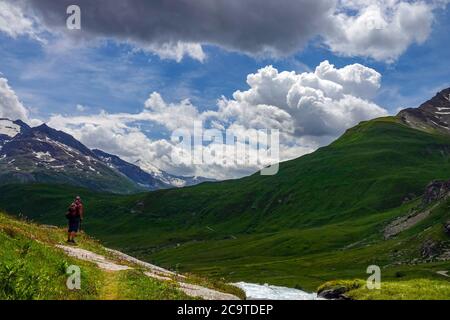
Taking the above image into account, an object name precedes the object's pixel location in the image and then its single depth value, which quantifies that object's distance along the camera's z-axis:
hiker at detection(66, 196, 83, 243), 40.19
